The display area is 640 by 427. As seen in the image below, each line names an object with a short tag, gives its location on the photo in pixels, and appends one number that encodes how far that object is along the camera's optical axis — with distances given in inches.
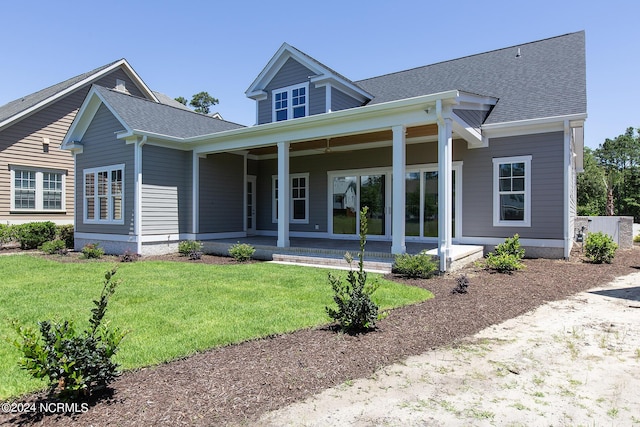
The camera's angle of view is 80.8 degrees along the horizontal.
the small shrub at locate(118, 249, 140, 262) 415.1
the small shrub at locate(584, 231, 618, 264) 379.8
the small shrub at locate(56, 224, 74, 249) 562.5
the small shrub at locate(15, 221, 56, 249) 549.6
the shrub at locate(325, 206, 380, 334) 170.6
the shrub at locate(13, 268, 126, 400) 99.7
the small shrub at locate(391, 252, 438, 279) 302.8
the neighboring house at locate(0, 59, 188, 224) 598.5
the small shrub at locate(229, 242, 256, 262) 408.2
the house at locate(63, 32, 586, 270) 378.6
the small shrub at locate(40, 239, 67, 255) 484.1
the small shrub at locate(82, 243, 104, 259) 440.5
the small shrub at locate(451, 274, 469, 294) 250.8
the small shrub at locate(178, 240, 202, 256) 448.3
